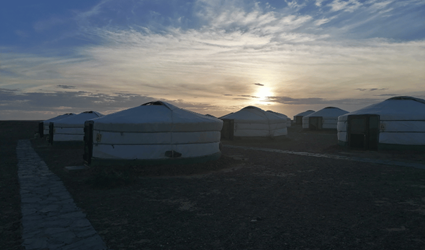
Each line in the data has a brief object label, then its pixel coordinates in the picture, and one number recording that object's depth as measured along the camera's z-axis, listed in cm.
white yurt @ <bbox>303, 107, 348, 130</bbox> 2984
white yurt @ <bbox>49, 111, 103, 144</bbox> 1697
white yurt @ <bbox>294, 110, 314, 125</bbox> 4896
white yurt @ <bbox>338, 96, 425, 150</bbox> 1307
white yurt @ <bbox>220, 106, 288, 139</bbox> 1978
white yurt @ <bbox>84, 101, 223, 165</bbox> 891
